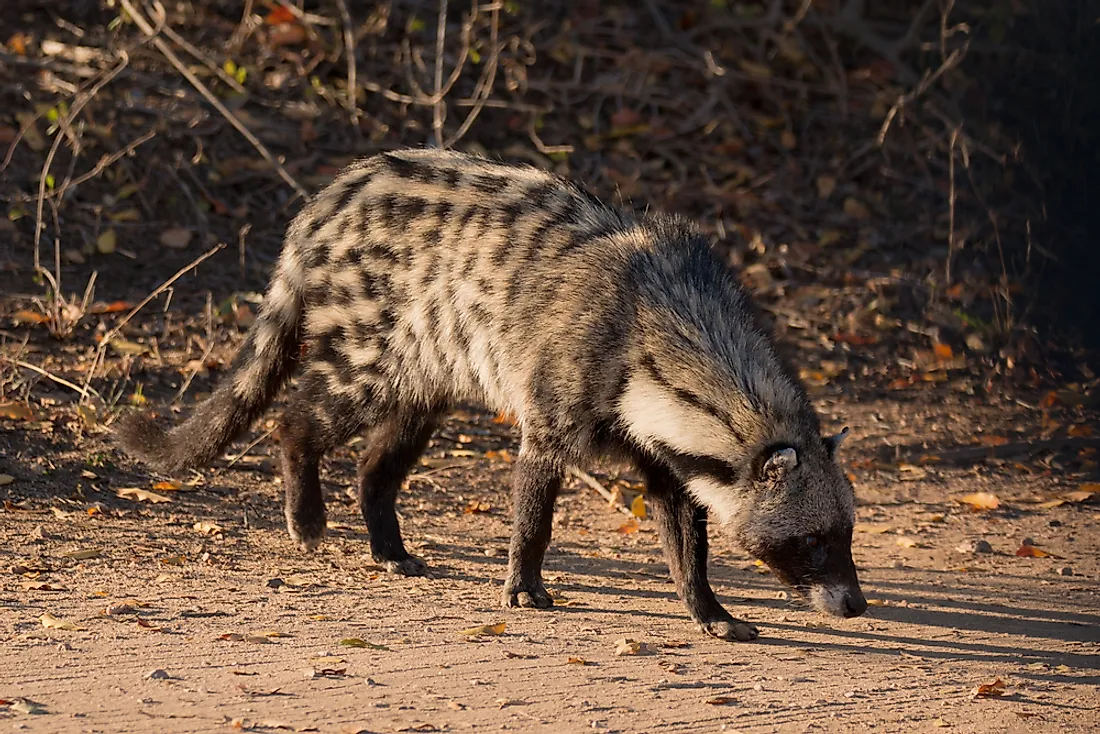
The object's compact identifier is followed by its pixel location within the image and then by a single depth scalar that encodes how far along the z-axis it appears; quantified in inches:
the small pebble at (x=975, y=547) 551.5
